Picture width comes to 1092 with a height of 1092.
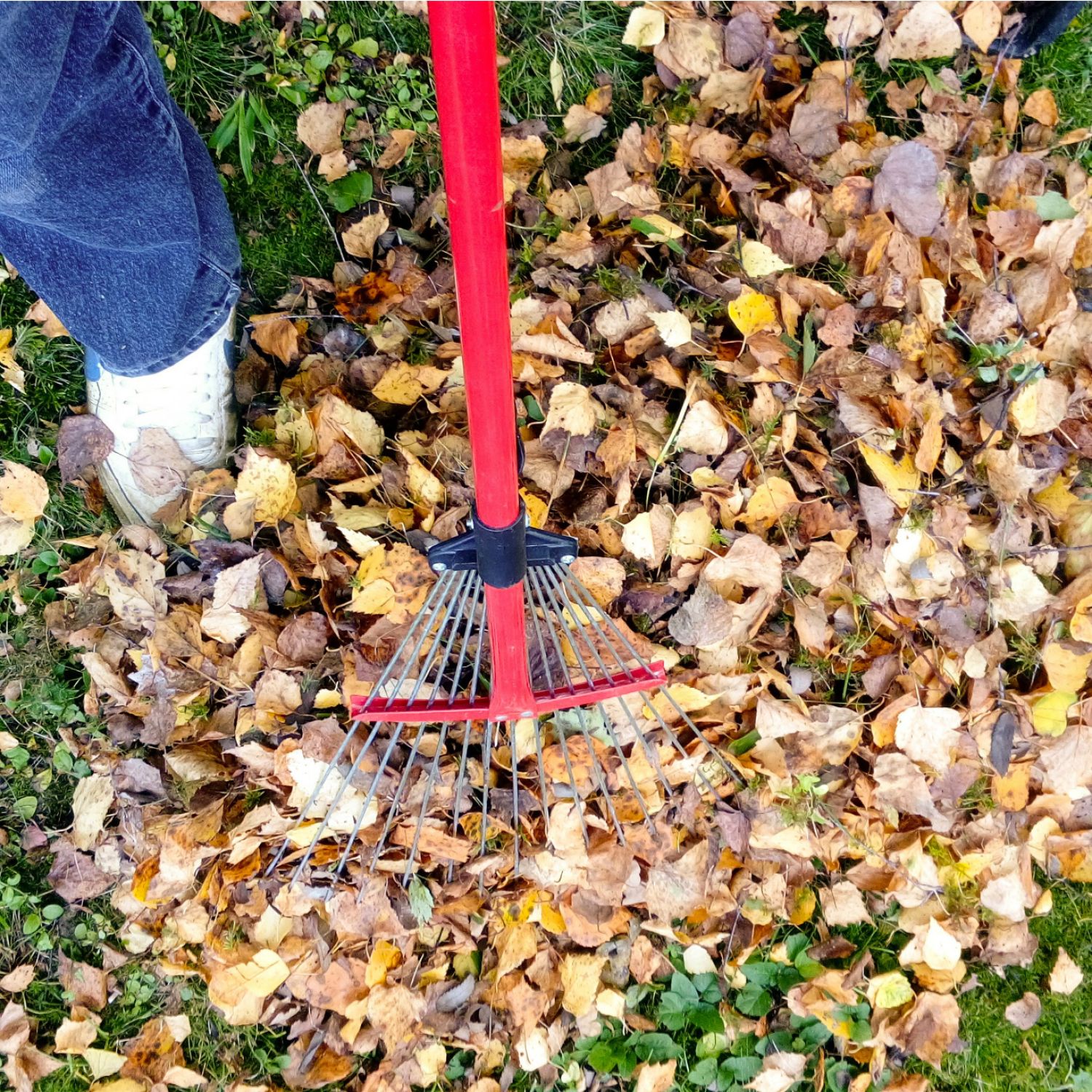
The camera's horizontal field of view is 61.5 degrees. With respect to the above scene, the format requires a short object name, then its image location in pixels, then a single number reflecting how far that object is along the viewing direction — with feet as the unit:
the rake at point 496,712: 3.46
